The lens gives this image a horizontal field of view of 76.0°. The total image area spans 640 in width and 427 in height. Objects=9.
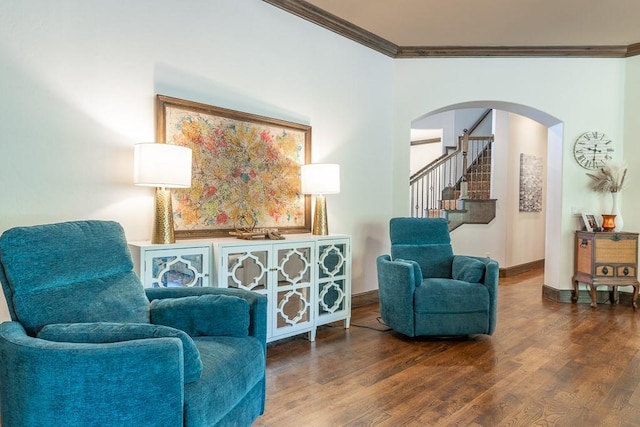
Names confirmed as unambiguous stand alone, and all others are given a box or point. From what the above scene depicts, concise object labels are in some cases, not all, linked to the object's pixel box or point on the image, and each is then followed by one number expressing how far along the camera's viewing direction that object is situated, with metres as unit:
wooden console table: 4.43
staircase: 6.57
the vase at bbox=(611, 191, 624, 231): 4.57
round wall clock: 4.77
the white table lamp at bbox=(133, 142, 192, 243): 2.45
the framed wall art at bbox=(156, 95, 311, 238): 2.94
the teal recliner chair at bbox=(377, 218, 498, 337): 3.29
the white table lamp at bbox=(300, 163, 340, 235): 3.48
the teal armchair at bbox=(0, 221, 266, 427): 1.33
